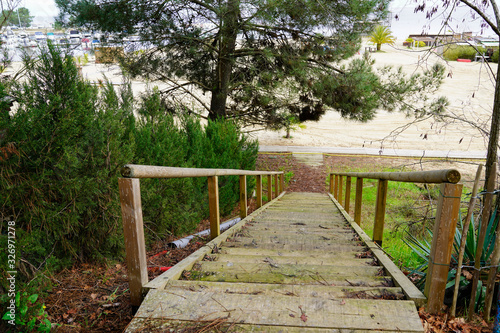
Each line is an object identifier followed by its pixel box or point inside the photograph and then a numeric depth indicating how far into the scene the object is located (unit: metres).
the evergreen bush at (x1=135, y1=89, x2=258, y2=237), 4.38
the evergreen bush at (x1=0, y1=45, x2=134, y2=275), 2.46
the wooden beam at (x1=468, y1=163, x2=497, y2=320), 2.02
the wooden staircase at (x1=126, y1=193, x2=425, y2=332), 1.58
